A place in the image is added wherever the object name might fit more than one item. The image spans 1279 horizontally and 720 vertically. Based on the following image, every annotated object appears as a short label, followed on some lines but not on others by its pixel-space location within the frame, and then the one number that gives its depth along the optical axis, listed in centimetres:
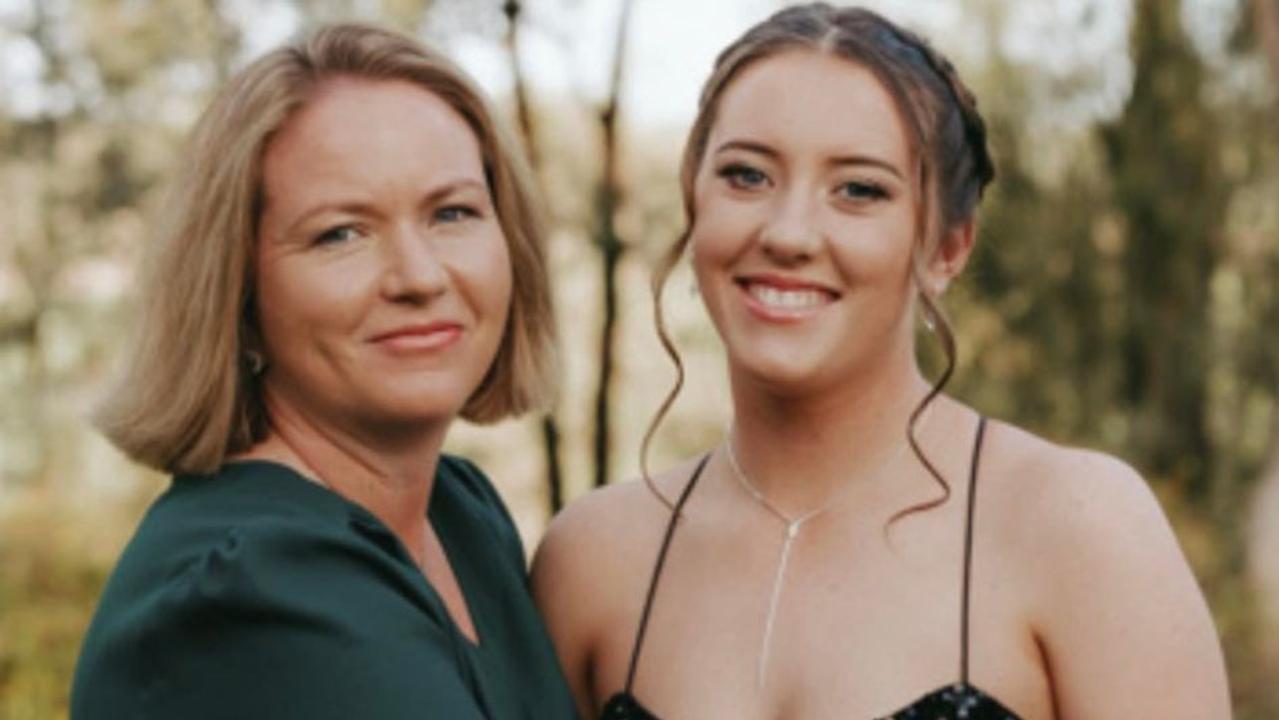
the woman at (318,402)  237
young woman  275
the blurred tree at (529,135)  483
